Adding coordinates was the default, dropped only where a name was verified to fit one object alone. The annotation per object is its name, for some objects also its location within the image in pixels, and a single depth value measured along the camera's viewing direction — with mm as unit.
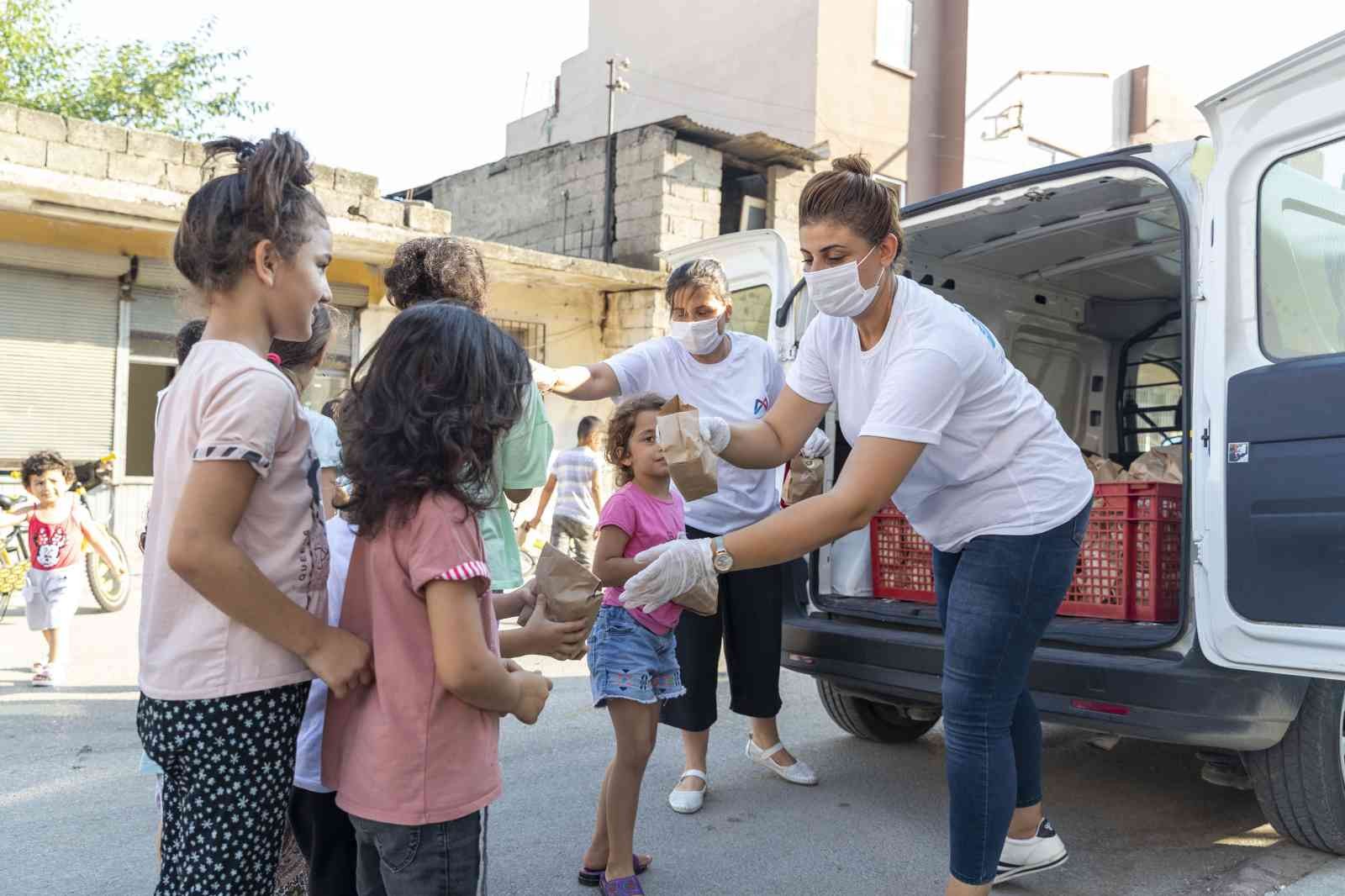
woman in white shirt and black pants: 3754
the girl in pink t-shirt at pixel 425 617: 1791
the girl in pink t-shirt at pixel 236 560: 1704
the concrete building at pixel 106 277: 9609
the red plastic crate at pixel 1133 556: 3830
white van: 2873
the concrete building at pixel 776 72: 18719
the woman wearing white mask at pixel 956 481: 2533
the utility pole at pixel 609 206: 14960
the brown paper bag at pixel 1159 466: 4406
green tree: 15969
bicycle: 8156
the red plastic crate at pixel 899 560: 4465
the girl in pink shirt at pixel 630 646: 2953
